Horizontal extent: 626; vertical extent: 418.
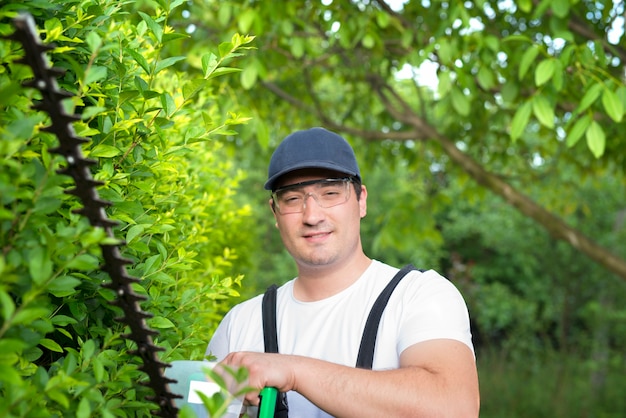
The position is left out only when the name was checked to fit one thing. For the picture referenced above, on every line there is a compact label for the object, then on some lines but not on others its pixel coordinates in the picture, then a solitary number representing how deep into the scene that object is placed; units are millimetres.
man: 2039
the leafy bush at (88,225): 1319
